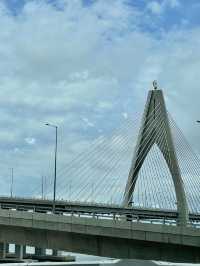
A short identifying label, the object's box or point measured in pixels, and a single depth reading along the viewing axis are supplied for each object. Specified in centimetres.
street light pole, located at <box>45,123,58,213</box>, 5878
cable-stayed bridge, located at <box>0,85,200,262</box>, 3744
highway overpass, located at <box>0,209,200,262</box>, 3697
